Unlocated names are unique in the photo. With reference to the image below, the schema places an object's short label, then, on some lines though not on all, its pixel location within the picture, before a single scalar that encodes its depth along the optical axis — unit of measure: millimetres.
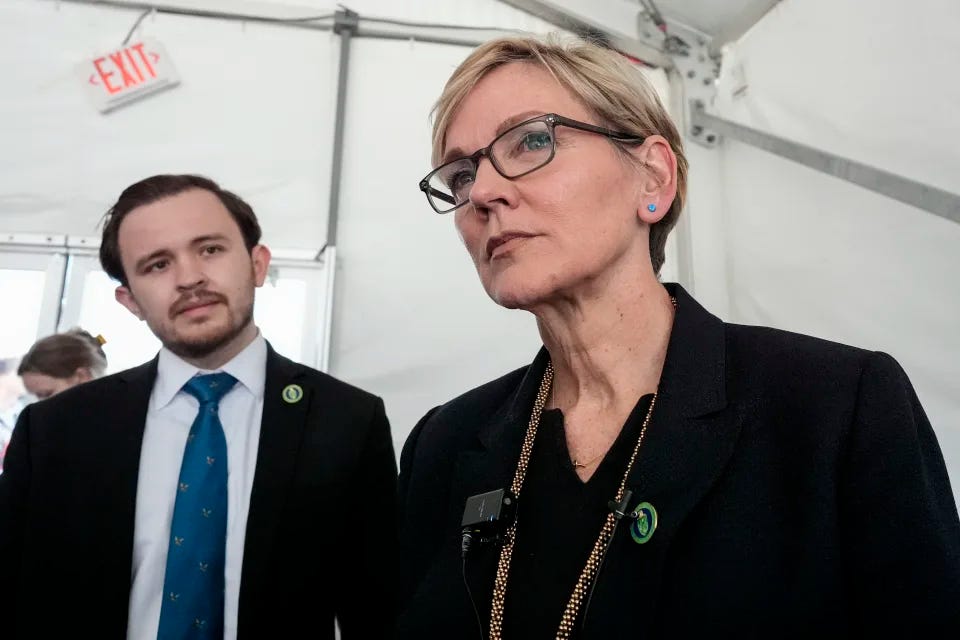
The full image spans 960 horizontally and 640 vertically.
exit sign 2850
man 1210
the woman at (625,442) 650
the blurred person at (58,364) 2363
